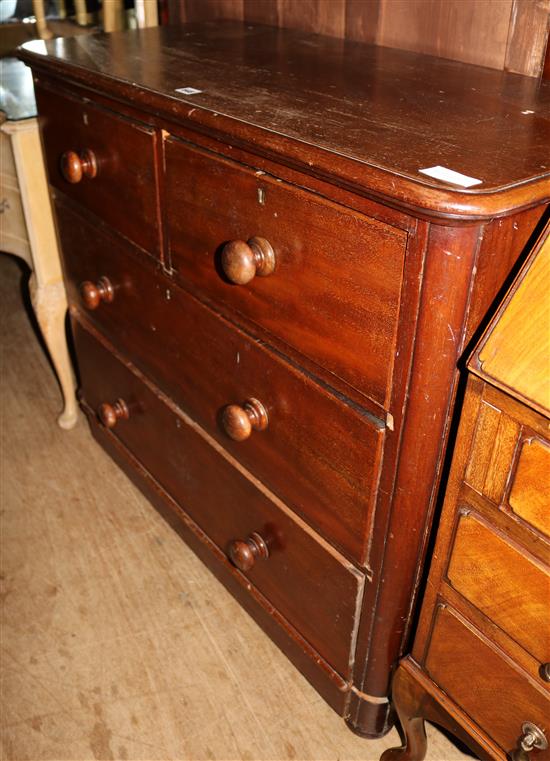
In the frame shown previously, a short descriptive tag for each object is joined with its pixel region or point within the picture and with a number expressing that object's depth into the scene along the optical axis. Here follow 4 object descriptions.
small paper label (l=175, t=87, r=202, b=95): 0.98
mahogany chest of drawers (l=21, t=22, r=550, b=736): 0.74
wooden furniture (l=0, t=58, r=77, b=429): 1.56
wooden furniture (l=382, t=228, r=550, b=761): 0.66
